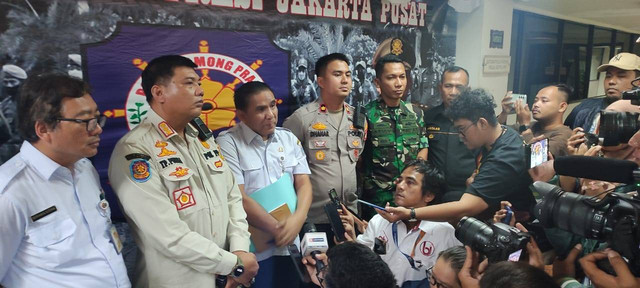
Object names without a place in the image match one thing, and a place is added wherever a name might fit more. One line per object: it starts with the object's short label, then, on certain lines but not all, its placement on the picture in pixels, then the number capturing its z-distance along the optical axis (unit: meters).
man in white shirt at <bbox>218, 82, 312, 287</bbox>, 2.28
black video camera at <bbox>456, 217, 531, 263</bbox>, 1.48
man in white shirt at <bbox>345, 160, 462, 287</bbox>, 2.18
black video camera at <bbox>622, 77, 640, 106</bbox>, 1.45
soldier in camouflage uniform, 2.86
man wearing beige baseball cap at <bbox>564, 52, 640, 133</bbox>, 3.13
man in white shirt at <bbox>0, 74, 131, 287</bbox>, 1.43
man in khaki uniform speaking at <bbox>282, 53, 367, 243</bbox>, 2.71
